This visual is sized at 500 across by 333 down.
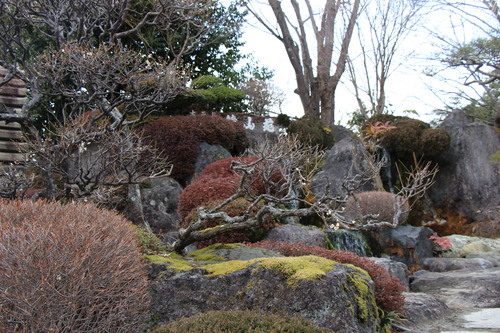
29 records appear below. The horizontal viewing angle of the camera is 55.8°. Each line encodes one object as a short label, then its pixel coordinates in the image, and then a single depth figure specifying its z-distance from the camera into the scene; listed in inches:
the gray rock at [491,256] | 427.5
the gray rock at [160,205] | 485.1
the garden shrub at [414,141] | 624.7
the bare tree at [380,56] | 852.0
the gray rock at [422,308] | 260.5
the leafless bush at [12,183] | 303.1
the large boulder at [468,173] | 611.2
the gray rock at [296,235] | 332.5
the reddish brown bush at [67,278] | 124.0
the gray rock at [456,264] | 400.8
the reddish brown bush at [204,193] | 374.0
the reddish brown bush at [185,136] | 555.8
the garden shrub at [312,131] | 641.1
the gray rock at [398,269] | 331.6
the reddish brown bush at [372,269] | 228.7
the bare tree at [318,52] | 815.1
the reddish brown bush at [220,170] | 423.9
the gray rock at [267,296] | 179.8
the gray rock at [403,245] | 440.1
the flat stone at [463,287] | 314.0
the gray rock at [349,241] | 378.3
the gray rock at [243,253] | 240.6
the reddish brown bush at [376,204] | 442.0
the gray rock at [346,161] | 525.9
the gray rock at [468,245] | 483.1
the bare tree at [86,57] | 325.7
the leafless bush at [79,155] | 291.3
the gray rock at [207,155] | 558.3
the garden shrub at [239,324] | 139.3
